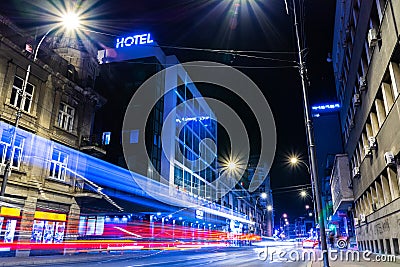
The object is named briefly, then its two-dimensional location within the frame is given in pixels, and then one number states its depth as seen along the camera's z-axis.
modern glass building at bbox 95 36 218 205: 39.62
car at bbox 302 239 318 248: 38.66
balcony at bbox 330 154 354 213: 29.44
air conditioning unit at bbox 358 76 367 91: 18.81
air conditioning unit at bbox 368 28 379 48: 14.62
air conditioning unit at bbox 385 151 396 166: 13.66
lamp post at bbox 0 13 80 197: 15.38
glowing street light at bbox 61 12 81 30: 15.84
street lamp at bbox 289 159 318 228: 24.73
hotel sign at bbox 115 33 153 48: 46.34
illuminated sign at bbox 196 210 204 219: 48.78
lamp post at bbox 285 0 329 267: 8.33
